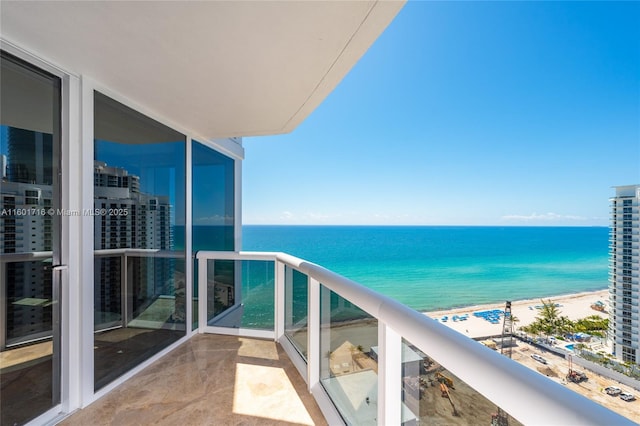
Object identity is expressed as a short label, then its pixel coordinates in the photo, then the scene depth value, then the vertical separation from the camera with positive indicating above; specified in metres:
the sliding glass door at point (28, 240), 1.69 -0.20
